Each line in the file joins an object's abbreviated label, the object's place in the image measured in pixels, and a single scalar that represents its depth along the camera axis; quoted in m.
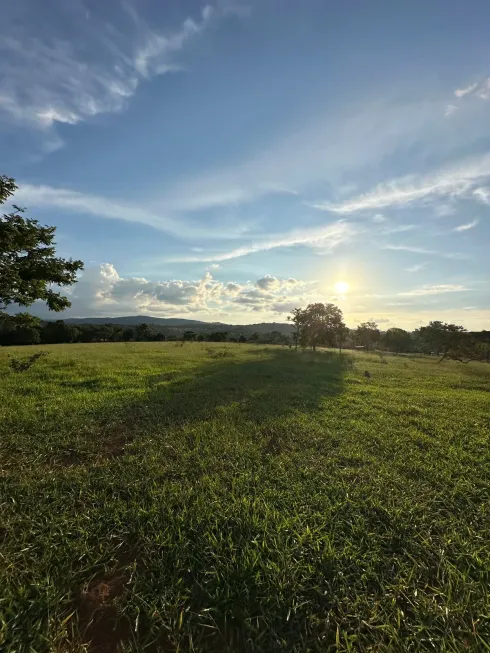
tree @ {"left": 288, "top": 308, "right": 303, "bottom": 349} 56.72
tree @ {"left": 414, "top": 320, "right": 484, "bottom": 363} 43.41
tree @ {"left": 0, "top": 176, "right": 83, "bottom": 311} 10.22
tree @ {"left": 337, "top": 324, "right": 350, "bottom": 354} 53.34
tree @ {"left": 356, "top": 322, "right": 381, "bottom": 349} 85.39
